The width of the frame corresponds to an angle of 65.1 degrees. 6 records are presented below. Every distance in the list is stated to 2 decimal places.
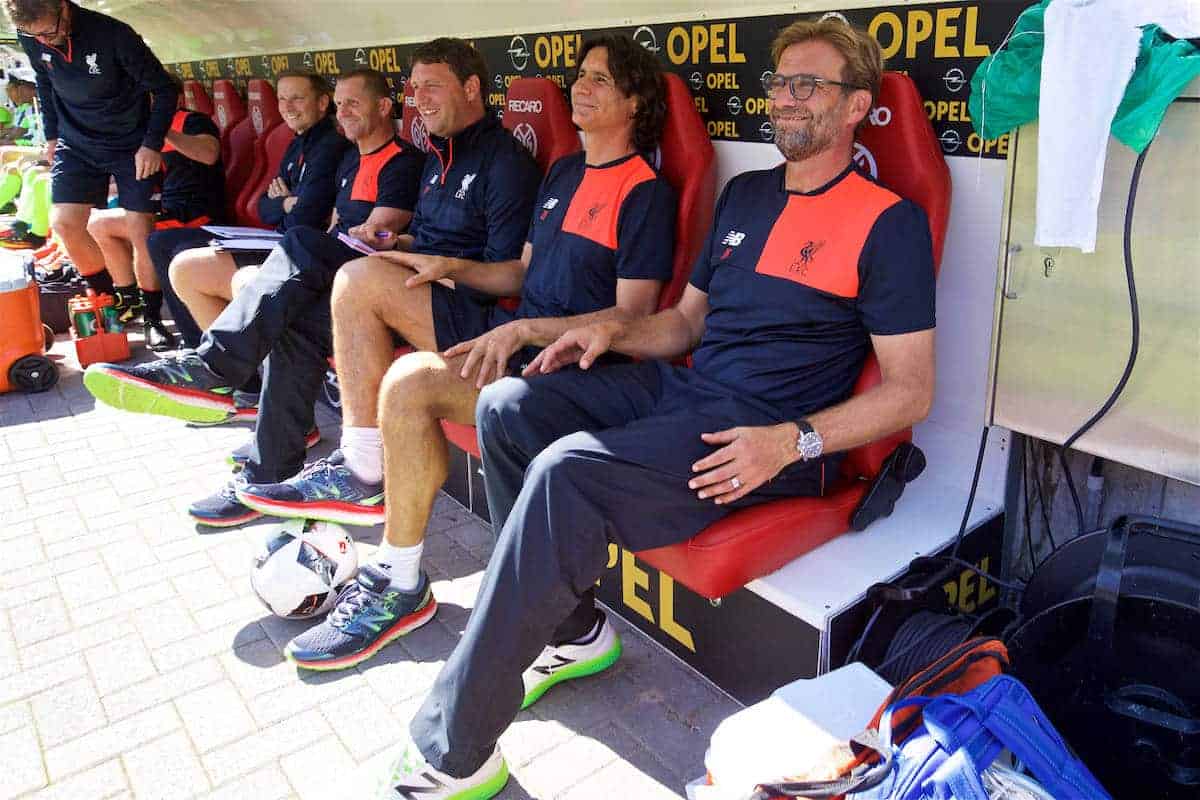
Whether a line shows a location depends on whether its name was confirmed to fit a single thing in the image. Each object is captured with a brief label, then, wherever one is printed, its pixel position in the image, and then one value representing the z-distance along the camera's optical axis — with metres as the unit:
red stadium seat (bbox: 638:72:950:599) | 1.79
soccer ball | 2.32
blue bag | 1.22
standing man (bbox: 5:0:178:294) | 4.31
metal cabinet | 1.62
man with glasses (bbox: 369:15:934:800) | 1.64
